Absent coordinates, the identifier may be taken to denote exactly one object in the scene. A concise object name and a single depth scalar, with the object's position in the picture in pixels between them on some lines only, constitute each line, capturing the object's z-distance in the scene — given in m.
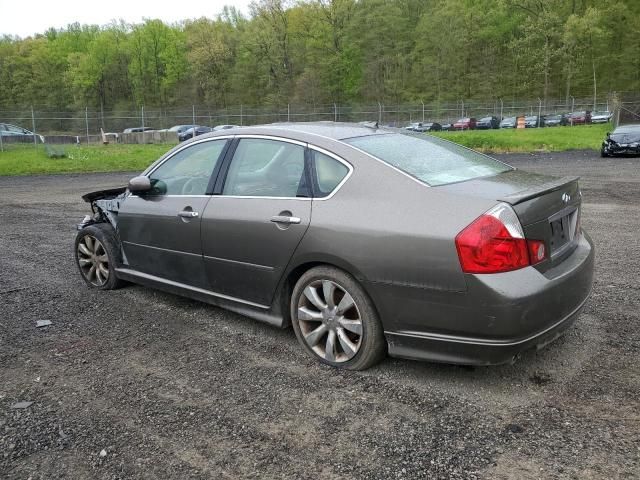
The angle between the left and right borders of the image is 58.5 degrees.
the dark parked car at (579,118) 45.94
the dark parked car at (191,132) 37.48
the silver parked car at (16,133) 27.17
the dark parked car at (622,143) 20.53
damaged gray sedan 3.15
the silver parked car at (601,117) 45.22
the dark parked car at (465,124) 46.16
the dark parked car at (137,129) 36.78
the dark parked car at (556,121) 46.34
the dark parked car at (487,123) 46.31
